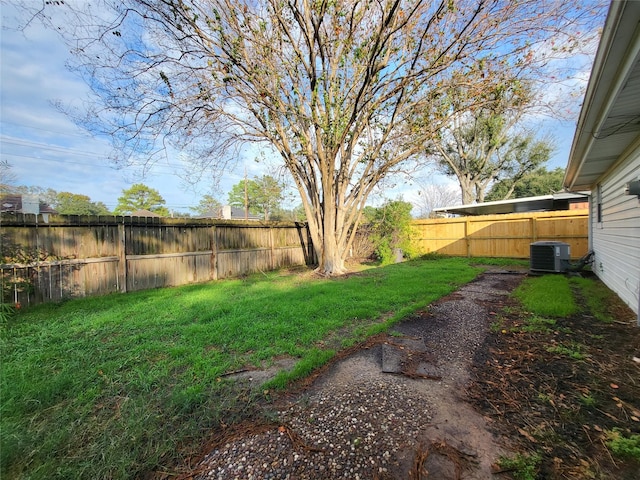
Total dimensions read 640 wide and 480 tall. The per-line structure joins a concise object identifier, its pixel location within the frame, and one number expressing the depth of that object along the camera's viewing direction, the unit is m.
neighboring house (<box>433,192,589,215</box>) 11.18
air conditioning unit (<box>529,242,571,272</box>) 6.93
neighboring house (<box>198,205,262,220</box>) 31.34
